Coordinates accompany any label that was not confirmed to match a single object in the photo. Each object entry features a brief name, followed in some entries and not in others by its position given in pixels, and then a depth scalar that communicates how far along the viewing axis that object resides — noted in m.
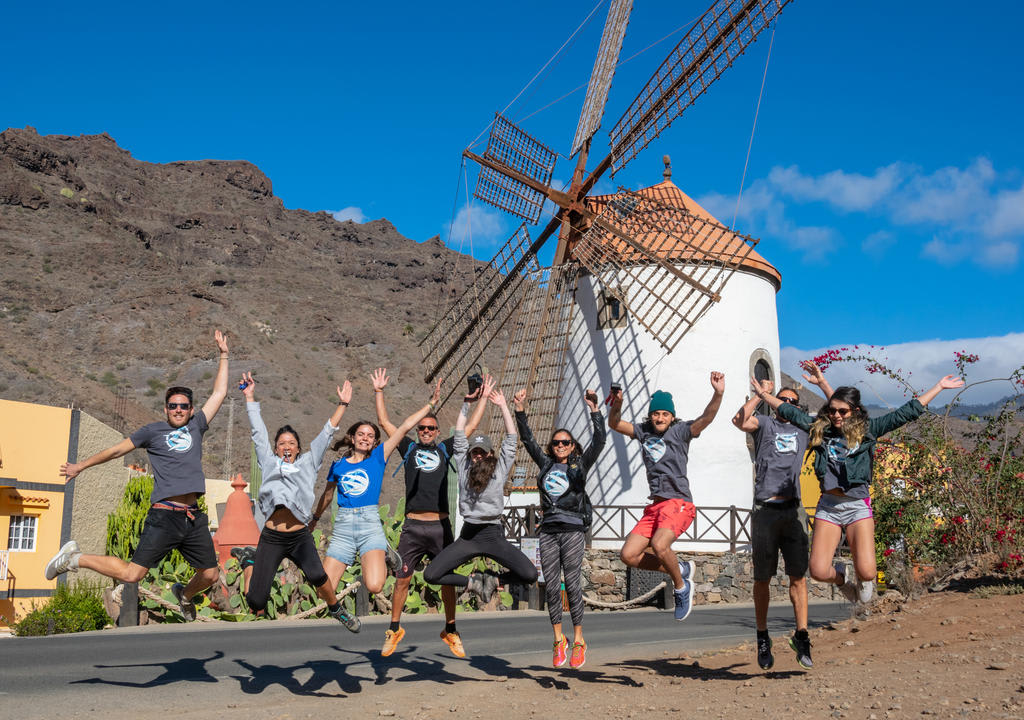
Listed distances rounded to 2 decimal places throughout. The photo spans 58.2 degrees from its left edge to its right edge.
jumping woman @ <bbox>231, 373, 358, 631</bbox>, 7.71
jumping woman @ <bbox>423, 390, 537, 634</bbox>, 8.14
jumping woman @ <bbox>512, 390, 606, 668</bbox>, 8.22
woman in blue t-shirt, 8.16
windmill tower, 24.30
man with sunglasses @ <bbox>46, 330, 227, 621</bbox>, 7.56
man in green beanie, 7.95
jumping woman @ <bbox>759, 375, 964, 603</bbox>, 7.23
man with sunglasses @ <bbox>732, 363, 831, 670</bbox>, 7.77
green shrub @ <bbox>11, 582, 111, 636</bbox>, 14.72
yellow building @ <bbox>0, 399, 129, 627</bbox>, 18.72
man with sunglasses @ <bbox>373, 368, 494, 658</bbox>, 8.32
